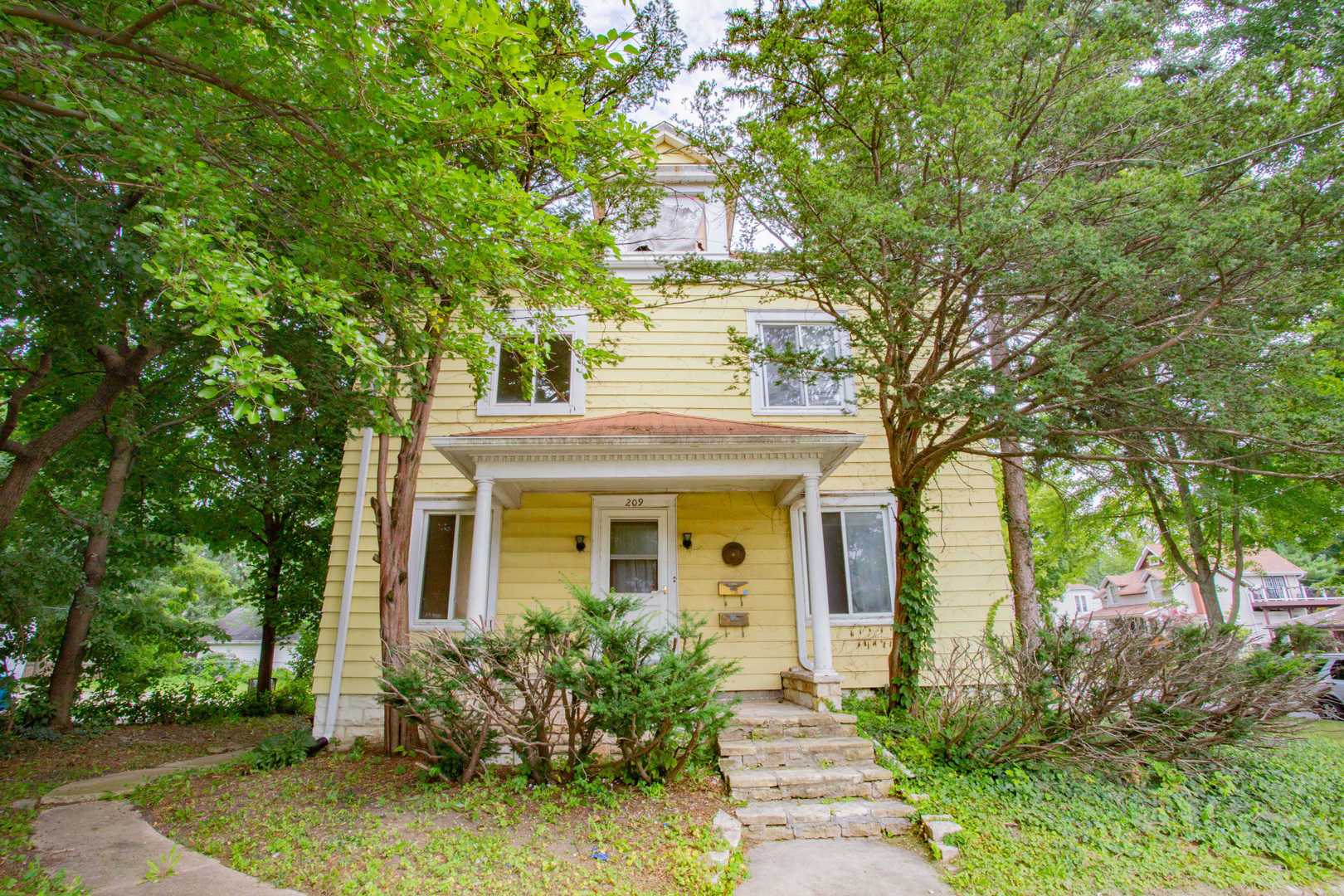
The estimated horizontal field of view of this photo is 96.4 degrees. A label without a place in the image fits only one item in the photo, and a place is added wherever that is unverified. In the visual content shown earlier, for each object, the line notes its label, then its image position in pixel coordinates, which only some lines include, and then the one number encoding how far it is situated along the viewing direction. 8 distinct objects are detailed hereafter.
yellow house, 6.67
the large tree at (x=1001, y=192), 4.91
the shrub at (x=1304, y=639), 8.12
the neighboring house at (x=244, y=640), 28.55
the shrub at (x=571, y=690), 4.46
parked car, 10.27
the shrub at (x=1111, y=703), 4.95
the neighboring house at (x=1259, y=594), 27.28
